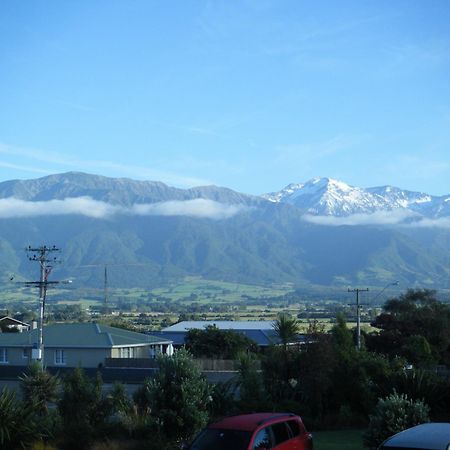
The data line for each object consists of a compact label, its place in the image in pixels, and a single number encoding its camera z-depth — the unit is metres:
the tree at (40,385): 27.64
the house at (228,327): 82.62
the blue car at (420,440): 12.86
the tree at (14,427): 17.02
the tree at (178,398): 19.38
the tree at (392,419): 17.91
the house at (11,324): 87.00
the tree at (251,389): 27.05
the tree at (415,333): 56.62
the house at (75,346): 55.41
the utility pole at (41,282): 46.64
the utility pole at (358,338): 54.28
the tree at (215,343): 64.44
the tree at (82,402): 22.00
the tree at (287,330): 33.33
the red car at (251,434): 15.26
